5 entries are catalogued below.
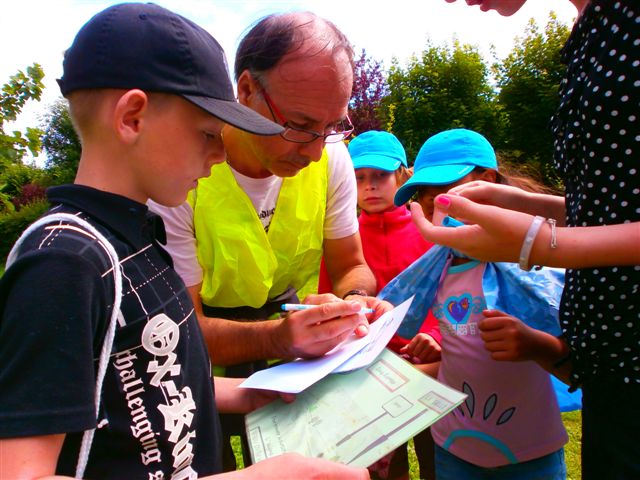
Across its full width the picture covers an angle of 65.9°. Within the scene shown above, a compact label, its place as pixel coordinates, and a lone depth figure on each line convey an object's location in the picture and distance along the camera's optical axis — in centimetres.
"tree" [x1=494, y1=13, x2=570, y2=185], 1002
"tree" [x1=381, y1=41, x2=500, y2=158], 955
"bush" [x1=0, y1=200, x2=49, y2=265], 1595
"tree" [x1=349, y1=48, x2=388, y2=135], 1051
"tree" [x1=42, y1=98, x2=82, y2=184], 2217
